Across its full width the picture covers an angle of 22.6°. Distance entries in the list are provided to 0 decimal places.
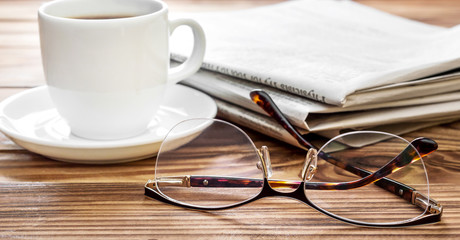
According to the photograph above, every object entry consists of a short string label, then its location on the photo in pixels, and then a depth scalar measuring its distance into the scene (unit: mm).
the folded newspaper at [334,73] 606
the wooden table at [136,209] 529
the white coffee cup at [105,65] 573
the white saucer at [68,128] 576
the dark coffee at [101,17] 617
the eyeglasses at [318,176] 548
